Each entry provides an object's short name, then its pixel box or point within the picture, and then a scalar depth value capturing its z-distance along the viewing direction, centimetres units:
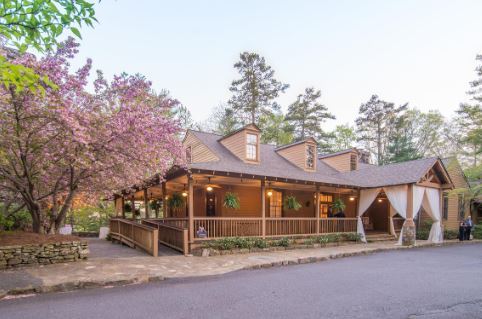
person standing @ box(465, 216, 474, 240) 1930
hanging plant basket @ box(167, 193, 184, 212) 1393
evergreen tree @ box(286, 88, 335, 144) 3647
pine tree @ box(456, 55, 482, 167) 2500
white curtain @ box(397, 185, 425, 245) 1530
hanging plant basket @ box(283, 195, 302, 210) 1427
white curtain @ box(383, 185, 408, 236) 1552
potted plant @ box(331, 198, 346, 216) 1599
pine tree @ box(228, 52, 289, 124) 3297
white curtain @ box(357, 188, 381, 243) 1628
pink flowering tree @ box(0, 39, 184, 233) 735
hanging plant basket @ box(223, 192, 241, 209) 1249
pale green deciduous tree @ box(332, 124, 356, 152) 4147
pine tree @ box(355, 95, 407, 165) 3919
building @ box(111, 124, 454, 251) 1252
